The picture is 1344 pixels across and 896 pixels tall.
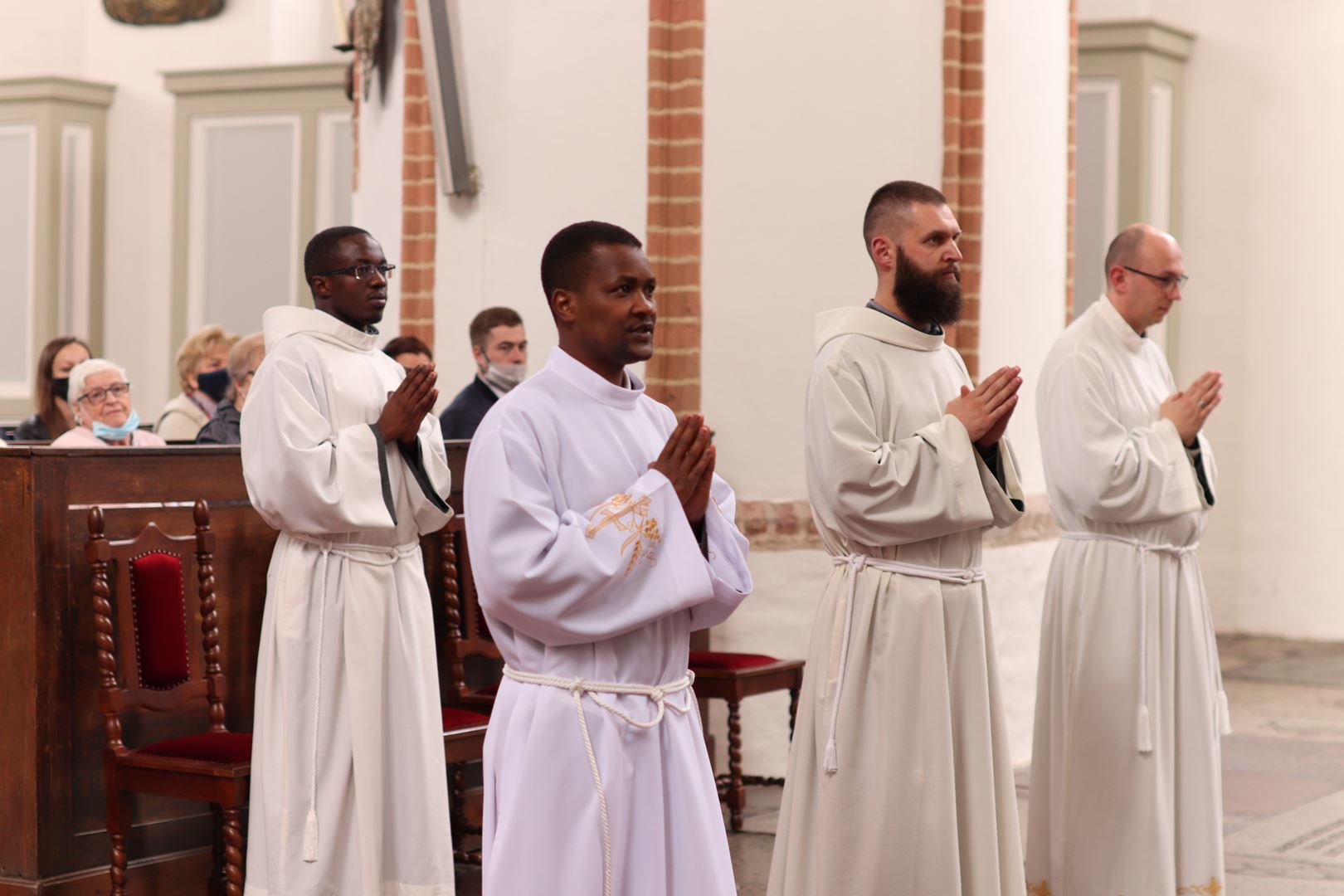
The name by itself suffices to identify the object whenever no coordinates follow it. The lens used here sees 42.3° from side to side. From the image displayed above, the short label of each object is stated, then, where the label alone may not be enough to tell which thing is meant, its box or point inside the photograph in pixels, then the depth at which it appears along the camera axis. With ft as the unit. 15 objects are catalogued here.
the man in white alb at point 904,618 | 13.33
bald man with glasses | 16.30
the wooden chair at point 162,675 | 15.11
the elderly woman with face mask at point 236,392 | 21.18
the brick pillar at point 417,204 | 24.56
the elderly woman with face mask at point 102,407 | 20.22
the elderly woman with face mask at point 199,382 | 24.57
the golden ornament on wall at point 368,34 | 25.86
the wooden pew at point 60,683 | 15.60
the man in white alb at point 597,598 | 9.71
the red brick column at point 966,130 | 23.03
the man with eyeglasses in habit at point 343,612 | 14.87
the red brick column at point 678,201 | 22.50
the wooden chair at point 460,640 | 18.83
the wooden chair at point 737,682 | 19.89
